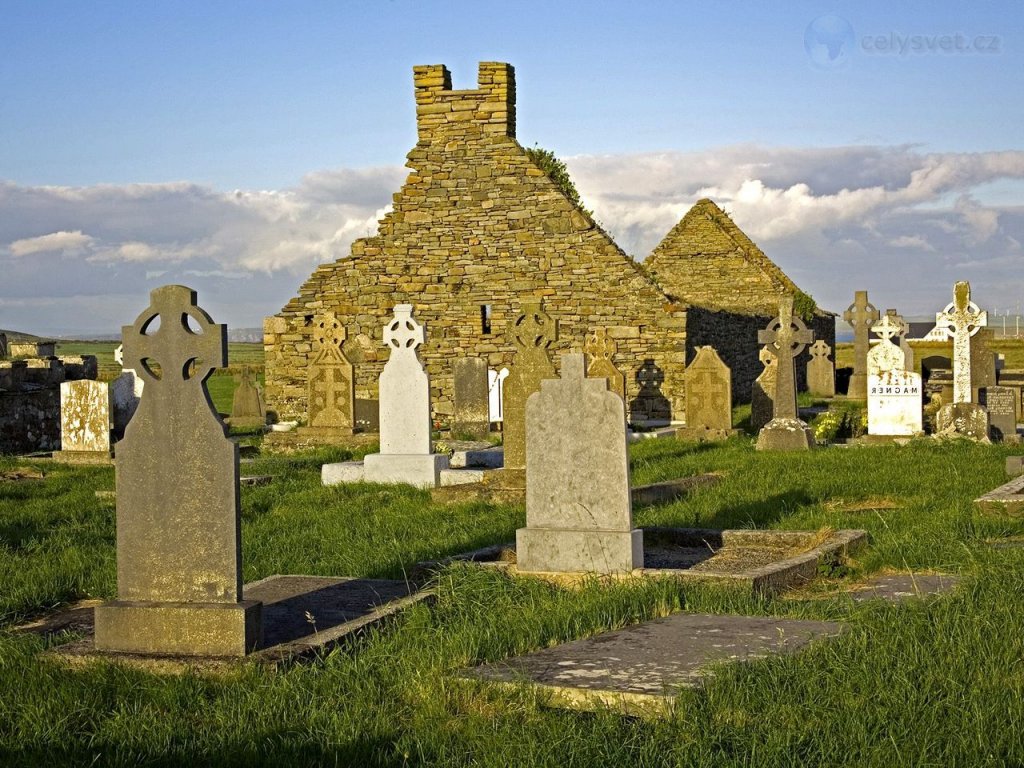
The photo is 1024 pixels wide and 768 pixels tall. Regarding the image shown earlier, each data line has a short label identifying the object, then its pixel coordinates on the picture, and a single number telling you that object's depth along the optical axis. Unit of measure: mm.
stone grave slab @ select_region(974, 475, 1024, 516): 8984
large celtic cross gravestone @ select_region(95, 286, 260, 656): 5523
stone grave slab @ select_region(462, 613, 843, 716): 4445
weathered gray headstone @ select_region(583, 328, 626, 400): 18359
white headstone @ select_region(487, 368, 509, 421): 21484
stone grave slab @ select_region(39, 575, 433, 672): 5410
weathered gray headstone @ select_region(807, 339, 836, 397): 30609
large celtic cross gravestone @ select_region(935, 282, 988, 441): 15984
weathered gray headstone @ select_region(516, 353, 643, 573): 7047
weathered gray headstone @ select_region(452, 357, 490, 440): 19453
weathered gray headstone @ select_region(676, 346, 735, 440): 18672
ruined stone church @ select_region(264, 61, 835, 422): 24250
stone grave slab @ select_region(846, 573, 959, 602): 6223
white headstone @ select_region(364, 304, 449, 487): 12992
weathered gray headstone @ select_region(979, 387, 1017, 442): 16562
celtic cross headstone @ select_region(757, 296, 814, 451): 15734
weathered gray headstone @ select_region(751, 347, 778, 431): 20375
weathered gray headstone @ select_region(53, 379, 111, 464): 16094
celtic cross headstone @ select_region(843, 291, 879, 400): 28422
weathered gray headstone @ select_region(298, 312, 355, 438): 17172
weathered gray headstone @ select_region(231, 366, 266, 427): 24719
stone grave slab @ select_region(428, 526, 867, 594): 6797
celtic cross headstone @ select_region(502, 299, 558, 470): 11906
